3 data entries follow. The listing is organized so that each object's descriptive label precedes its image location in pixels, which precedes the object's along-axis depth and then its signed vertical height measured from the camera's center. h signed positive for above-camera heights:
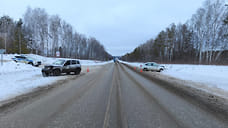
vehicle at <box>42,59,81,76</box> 11.67 -0.82
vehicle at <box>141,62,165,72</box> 20.70 -1.15
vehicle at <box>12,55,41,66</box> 22.02 -0.03
